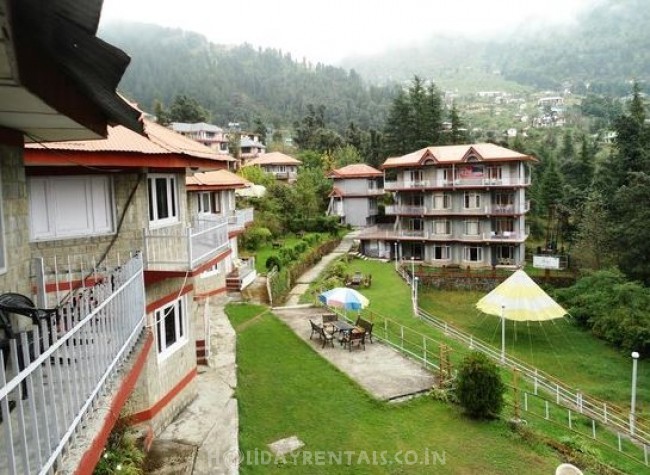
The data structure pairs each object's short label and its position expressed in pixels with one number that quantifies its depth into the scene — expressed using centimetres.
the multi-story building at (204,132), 9444
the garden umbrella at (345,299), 2131
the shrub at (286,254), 3591
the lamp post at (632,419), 1703
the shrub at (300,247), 4022
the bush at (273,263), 3305
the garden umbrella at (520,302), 2794
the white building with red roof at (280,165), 7269
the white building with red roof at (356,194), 5975
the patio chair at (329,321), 2144
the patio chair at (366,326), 1973
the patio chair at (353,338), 1933
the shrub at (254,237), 4292
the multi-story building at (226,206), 2638
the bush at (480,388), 1418
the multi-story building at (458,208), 4372
